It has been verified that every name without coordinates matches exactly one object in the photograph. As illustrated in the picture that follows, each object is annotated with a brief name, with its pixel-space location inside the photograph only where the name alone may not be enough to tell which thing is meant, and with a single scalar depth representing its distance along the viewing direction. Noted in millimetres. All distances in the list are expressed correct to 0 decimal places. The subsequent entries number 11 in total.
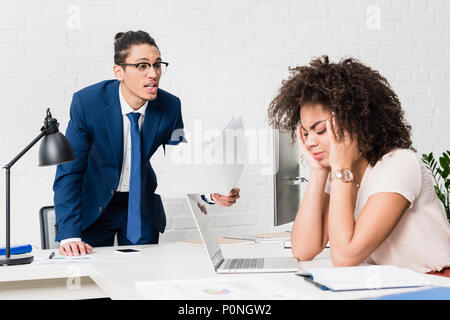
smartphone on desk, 1822
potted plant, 3174
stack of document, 1025
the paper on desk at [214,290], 985
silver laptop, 1313
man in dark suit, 2168
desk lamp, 1698
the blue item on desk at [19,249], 1661
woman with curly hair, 1322
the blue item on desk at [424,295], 934
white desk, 1220
